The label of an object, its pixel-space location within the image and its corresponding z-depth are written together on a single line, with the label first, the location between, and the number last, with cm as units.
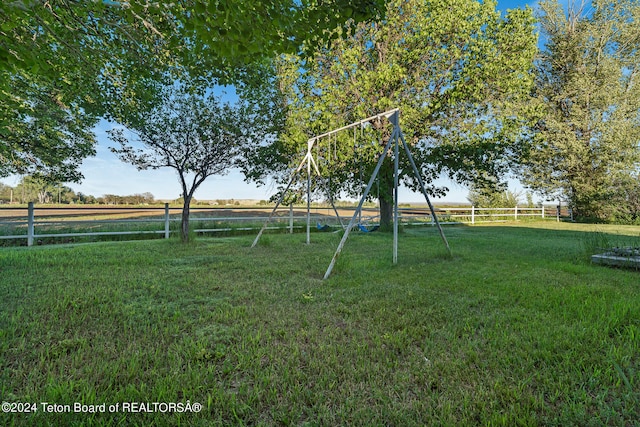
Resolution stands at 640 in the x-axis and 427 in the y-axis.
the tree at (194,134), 855
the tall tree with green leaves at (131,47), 285
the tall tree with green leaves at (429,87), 1002
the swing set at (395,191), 485
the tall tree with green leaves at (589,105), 1731
